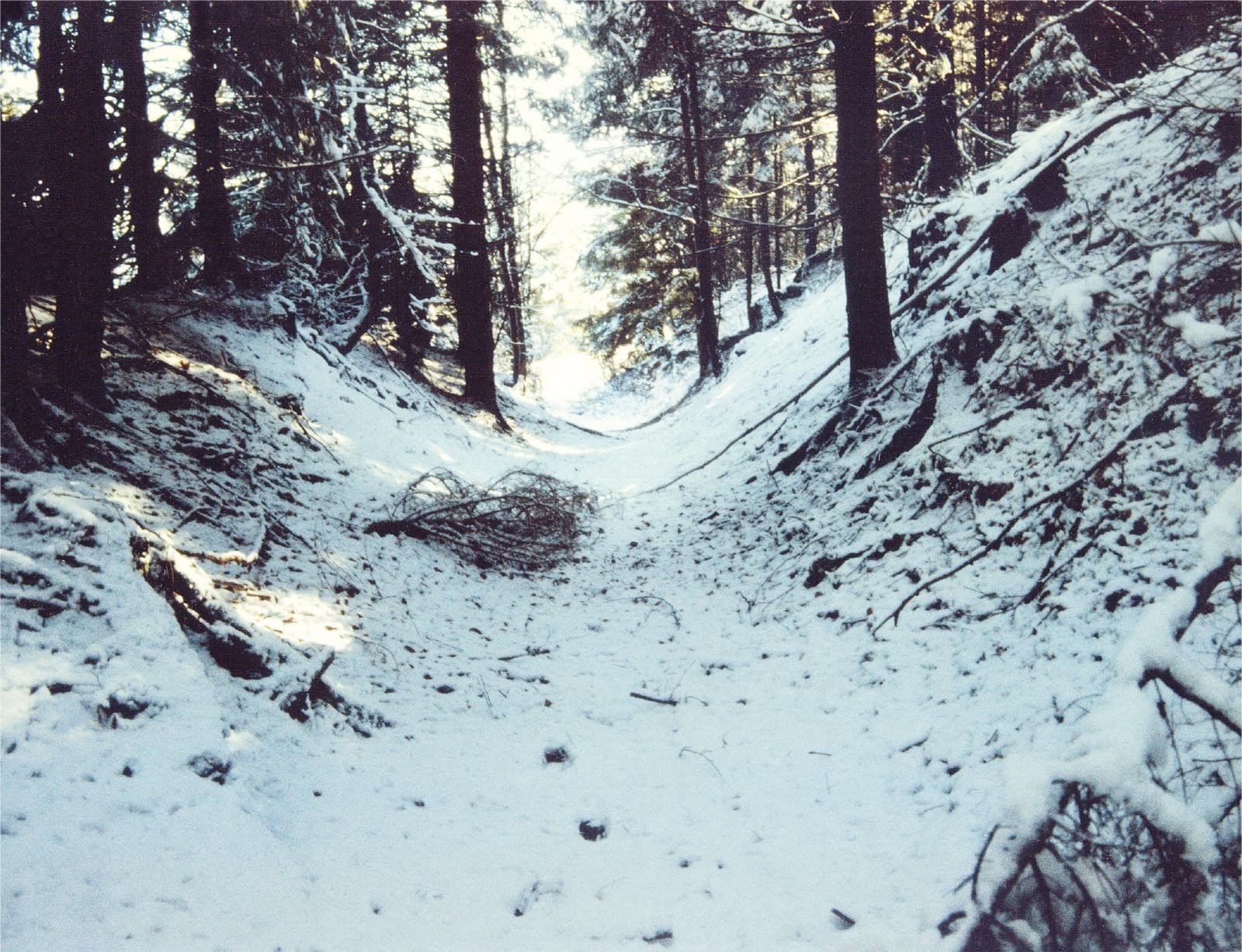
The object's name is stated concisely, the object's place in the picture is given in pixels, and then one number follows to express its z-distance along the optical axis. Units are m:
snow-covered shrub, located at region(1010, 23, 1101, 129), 6.91
